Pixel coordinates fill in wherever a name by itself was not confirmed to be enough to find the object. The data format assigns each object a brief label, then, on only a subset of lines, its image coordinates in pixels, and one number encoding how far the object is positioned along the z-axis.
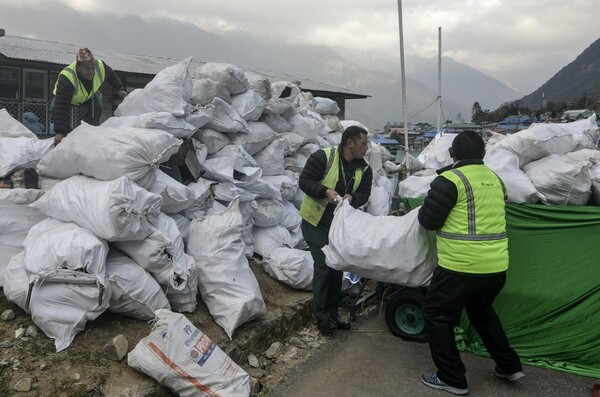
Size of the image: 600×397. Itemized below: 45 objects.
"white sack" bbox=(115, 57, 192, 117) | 4.36
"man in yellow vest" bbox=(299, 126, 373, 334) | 3.78
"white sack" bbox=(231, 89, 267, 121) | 5.22
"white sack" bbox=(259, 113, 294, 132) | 5.74
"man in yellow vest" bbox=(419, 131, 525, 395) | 2.86
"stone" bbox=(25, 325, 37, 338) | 2.85
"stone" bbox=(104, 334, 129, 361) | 2.77
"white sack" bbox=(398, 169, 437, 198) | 4.10
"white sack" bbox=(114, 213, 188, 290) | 3.19
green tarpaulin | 3.36
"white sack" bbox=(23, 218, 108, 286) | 2.81
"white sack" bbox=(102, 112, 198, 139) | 4.06
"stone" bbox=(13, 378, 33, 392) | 2.46
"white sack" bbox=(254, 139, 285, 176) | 5.32
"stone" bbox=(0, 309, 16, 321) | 2.94
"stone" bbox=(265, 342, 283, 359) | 3.54
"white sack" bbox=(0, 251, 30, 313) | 2.90
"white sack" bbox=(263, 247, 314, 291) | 4.27
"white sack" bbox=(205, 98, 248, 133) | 4.81
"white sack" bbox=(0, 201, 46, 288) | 3.30
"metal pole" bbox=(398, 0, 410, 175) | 5.33
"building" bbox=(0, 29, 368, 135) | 8.70
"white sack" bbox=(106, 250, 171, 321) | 2.96
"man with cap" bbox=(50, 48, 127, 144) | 4.53
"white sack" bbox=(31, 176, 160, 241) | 3.02
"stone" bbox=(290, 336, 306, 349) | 3.75
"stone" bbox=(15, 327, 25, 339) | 2.82
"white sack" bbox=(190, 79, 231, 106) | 4.91
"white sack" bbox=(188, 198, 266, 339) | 3.35
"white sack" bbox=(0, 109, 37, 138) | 4.38
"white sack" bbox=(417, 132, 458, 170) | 4.86
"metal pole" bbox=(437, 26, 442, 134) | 6.65
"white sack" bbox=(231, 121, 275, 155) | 5.09
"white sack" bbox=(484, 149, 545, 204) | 3.50
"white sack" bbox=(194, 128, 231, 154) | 4.79
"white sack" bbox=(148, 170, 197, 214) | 3.71
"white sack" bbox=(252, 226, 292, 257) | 4.67
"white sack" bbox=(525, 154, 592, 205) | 3.46
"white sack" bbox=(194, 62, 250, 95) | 5.14
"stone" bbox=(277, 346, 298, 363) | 3.54
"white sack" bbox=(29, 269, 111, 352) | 2.78
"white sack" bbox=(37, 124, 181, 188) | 3.40
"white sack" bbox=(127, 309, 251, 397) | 2.65
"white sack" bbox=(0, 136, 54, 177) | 3.81
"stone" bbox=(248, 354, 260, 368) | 3.33
